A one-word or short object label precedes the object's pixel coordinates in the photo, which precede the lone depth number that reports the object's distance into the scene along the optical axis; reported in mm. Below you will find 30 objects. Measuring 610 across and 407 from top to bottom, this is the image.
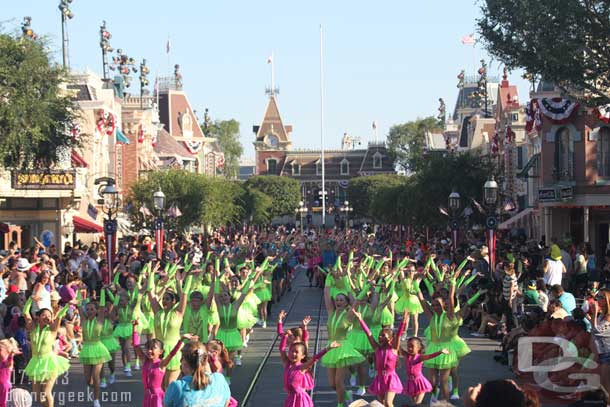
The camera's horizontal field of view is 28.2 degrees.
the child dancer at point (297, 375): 12359
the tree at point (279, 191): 145500
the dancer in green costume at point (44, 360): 14500
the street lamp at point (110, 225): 30656
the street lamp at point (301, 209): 151700
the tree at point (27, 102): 29500
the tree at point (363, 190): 148375
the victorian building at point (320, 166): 166250
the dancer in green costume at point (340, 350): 15008
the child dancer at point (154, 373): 12430
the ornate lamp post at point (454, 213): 40406
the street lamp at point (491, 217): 30328
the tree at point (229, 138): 136000
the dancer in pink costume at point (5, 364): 13023
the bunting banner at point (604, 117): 36344
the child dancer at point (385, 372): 13750
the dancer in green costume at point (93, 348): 15922
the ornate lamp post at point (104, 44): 64325
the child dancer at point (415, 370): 13938
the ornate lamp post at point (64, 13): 54000
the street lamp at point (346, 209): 144762
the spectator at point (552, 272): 24266
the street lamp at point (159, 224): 36250
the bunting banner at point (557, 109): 40938
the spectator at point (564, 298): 18531
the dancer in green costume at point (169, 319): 15188
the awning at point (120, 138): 63312
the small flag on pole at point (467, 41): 83950
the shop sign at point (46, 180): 41053
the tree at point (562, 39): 22562
